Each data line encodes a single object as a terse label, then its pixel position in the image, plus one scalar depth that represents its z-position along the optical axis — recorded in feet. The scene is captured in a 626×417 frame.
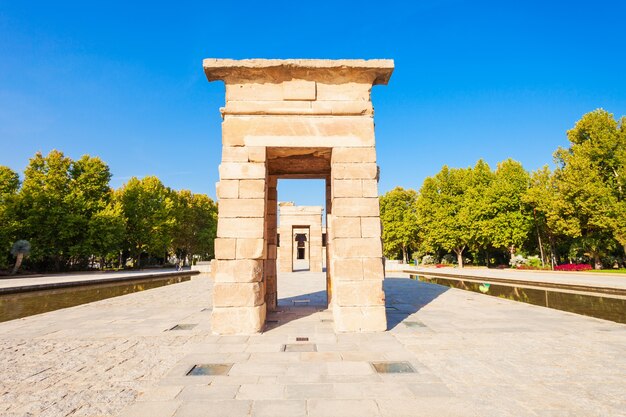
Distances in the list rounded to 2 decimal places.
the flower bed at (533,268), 101.11
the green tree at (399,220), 163.73
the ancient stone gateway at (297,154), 22.76
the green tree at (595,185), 84.74
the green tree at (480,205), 116.47
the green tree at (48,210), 94.02
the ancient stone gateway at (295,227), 90.38
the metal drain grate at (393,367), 14.55
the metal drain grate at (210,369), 14.51
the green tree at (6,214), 87.41
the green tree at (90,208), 101.09
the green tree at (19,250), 88.43
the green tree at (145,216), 127.54
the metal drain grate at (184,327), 23.70
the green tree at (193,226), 159.74
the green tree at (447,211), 123.13
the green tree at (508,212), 114.01
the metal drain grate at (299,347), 17.94
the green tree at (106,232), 101.86
